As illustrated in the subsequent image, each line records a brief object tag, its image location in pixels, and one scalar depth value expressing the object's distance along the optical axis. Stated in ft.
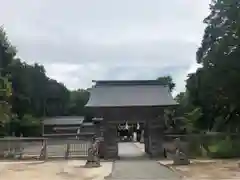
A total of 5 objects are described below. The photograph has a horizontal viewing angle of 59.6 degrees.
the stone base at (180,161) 32.84
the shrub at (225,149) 39.13
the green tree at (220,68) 39.49
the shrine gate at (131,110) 43.21
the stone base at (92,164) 32.54
